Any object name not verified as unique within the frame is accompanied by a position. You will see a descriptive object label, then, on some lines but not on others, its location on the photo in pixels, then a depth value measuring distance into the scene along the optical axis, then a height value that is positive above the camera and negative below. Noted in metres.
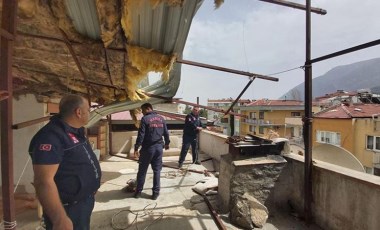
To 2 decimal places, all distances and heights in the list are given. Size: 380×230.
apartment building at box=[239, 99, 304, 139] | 38.38 -0.13
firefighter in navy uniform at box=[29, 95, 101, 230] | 1.71 -0.38
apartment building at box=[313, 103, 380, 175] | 21.81 -1.29
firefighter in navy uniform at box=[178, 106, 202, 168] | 7.54 -0.46
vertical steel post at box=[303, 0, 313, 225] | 3.63 -0.17
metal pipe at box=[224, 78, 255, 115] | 4.24 +0.42
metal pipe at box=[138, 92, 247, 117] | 4.92 +0.30
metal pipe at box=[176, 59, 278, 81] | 3.50 +0.66
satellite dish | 4.18 -0.69
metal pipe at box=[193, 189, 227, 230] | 3.51 -1.47
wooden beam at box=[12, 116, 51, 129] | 2.05 -0.08
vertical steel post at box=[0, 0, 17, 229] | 1.85 +0.00
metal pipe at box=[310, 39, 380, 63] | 2.56 +0.73
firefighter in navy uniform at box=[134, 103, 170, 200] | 4.80 -0.58
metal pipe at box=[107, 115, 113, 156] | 9.36 -0.82
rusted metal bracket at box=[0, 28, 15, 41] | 1.75 +0.55
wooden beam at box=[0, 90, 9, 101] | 1.80 +0.14
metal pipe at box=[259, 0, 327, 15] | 3.55 +1.55
